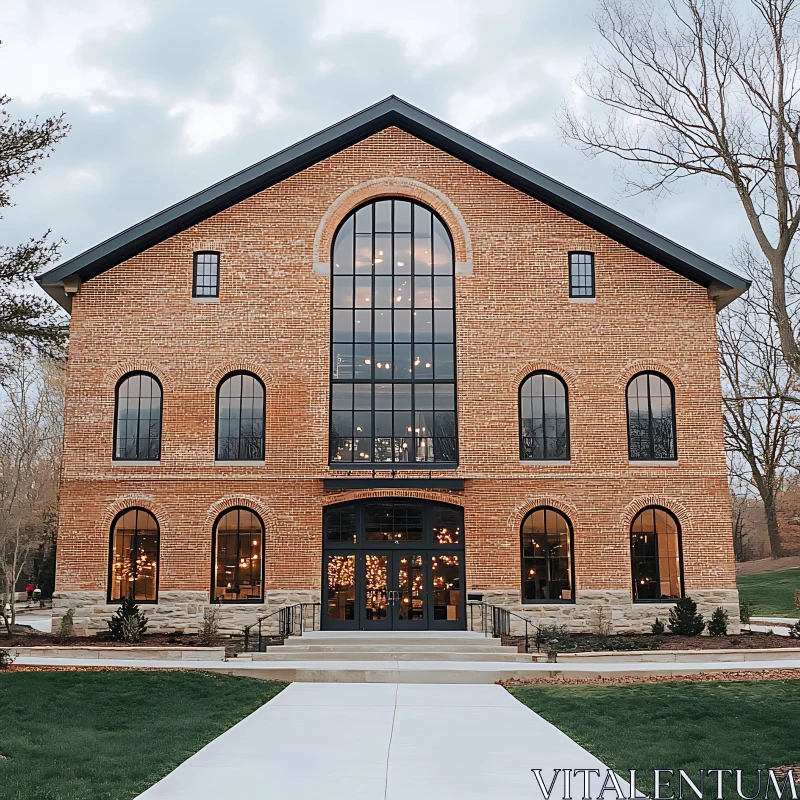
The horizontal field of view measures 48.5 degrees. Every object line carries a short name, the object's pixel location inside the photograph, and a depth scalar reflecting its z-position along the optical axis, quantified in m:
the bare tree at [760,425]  42.75
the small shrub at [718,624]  22.11
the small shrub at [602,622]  22.50
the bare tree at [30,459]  34.06
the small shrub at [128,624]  21.62
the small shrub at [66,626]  22.28
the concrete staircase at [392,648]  19.67
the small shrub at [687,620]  21.97
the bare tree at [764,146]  22.12
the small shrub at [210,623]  22.23
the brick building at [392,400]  23.00
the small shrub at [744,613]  23.31
